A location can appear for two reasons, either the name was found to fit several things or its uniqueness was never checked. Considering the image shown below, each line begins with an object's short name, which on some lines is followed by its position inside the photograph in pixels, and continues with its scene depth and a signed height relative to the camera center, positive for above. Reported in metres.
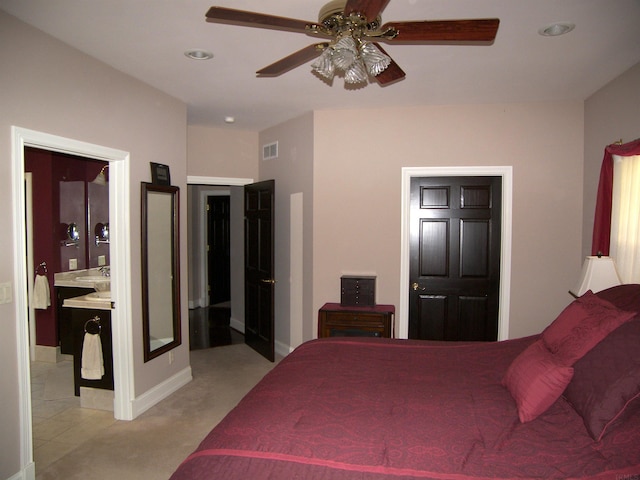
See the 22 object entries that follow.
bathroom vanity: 3.53 -0.85
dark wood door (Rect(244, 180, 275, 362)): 4.71 -0.49
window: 3.04 +0.05
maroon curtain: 3.35 +0.15
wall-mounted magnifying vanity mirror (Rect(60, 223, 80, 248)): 4.84 -0.13
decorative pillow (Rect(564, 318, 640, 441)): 1.56 -0.60
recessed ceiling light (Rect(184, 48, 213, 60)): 2.92 +1.18
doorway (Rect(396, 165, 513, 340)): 4.14 -0.06
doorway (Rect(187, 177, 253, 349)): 5.72 -0.78
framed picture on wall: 3.71 +0.45
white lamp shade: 2.88 -0.34
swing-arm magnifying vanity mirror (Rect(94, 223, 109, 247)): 5.14 -0.09
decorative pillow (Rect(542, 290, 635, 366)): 1.84 -0.46
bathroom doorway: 2.47 -0.27
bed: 1.41 -0.76
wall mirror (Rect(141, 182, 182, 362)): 3.63 -0.40
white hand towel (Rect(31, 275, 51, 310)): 4.58 -0.73
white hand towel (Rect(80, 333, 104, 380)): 3.49 -1.08
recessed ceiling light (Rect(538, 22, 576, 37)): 2.48 +1.15
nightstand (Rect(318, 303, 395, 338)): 4.00 -0.91
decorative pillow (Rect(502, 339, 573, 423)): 1.73 -0.67
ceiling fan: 1.73 +0.84
